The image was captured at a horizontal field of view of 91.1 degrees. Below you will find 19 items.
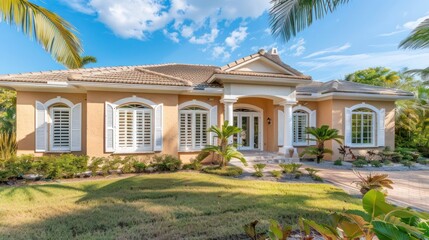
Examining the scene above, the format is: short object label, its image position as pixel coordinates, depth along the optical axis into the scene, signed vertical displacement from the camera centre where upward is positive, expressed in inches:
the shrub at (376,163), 481.7 -98.4
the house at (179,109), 425.7 +27.1
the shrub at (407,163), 497.2 -100.5
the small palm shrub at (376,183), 254.1 -76.0
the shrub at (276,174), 366.9 -93.4
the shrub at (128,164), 392.8 -83.7
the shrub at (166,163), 407.8 -84.6
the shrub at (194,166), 423.2 -92.1
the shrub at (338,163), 500.0 -100.5
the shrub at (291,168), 382.6 -86.6
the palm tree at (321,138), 502.3 -41.5
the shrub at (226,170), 380.5 -94.4
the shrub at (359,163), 484.4 -98.2
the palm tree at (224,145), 402.9 -49.7
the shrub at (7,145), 397.7 -52.9
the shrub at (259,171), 371.6 -91.0
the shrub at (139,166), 400.2 -88.5
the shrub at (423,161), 534.3 -102.6
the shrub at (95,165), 379.9 -81.8
